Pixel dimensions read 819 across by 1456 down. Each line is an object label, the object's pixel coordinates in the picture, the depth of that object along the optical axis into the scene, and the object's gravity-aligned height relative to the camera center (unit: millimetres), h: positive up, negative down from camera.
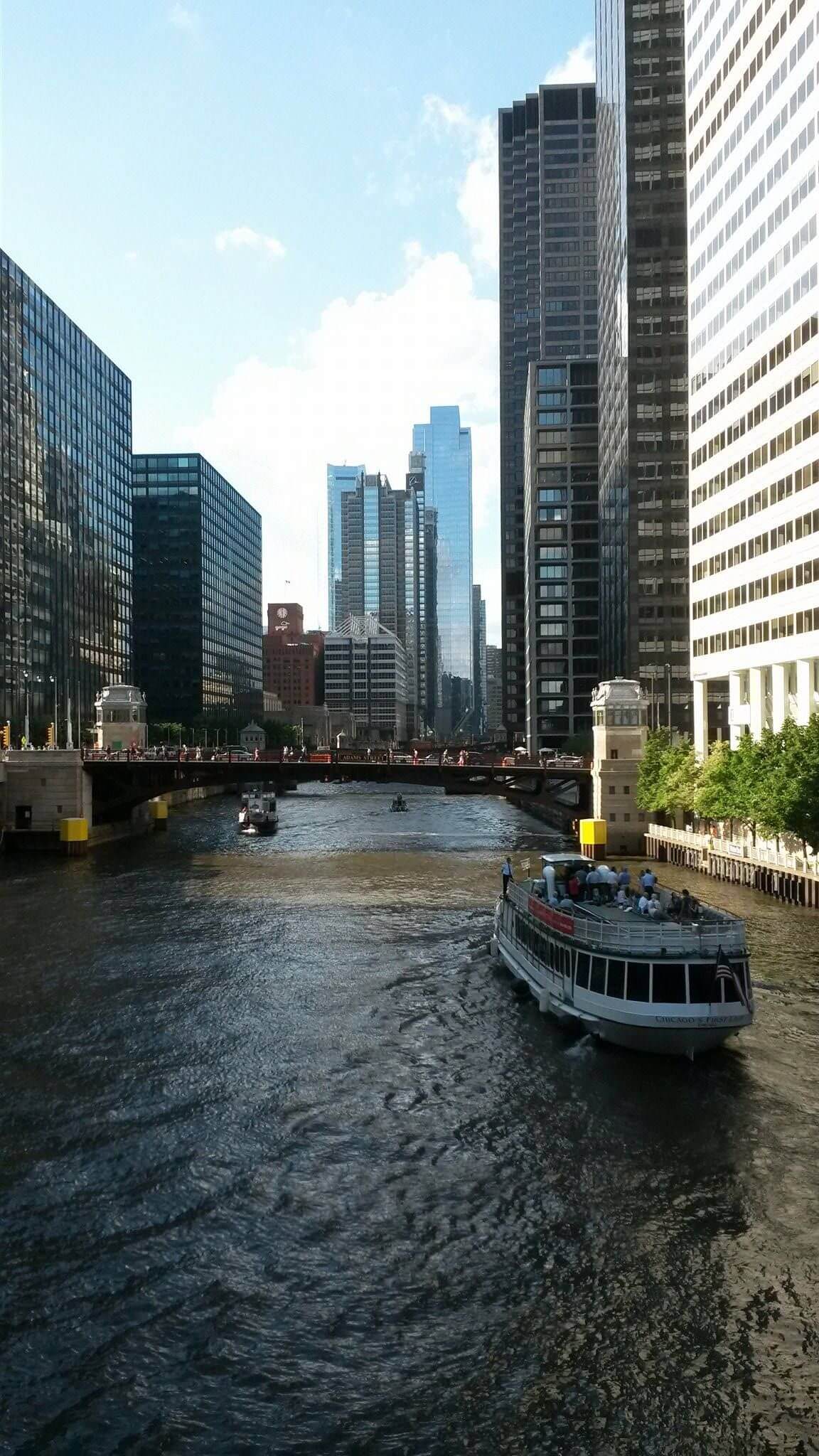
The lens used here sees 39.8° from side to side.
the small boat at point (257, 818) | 127438 -8679
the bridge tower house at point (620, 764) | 106688 -2132
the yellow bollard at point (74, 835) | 108875 -9006
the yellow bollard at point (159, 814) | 137625 -8773
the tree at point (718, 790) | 83938 -3727
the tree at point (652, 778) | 98312 -3338
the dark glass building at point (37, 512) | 170625 +37422
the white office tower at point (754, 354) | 88688 +34245
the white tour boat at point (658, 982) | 39688 -8725
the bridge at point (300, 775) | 113875 -3459
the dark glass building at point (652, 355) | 162000 +56076
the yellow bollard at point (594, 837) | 104312 -8949
